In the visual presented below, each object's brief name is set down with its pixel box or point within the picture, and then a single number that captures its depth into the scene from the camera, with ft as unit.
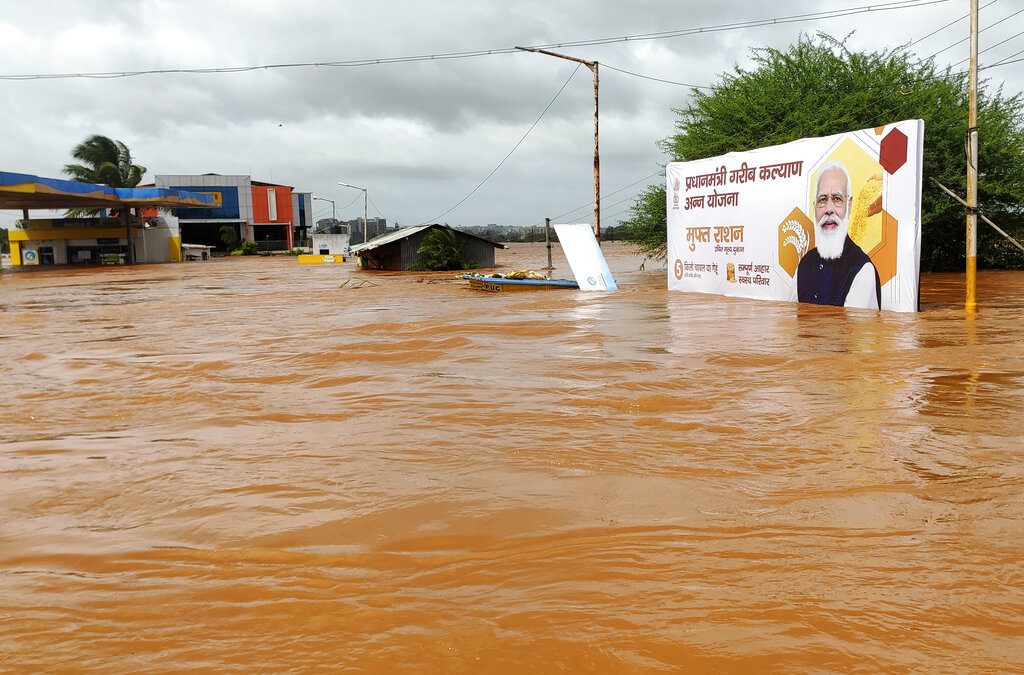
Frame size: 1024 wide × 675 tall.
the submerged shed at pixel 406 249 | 132.16
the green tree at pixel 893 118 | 73.87
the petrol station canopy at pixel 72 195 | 124.57
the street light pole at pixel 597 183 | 85.66
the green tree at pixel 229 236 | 235.32
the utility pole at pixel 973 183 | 41.56
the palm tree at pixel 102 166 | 191.31
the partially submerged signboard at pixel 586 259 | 71.20
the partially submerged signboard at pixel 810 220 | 43.88
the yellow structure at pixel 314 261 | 174.70
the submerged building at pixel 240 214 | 239.91
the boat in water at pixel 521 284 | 73.00
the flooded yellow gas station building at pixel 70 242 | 177.99
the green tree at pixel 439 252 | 129.59
